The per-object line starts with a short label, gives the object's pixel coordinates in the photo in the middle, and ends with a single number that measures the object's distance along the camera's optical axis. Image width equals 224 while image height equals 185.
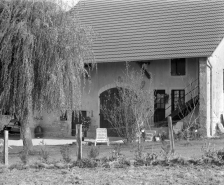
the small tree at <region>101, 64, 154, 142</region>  18.02
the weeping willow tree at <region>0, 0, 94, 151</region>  15.26
